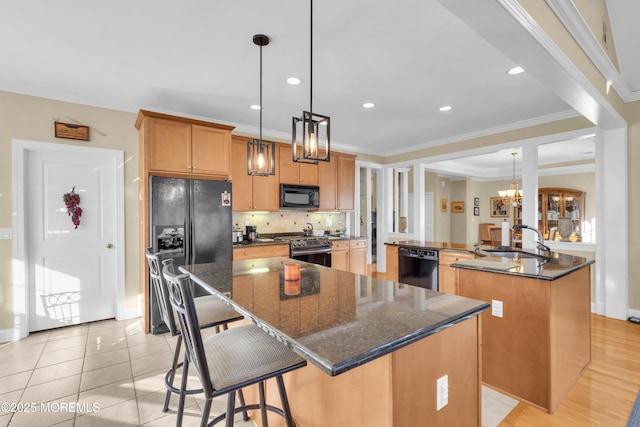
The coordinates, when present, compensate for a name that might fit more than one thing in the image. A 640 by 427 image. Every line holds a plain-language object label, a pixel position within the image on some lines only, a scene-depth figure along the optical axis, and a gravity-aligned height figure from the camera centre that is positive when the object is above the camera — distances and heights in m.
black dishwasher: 3.64 -0.69
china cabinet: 7.44 -0.04
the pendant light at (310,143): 1.80 +0.43
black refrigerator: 3.29 -0.10
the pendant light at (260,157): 2.37 +0.44
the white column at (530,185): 4.20 +0.35
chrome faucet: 2.71 -0.30
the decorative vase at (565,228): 7.53 -0.44
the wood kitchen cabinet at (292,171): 4.86 +0.68
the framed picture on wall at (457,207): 9.11 +0.12
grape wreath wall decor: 3.41 +0.08
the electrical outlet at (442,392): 1.16 -0.69
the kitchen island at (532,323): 1.98 -0.78
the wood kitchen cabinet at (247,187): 4.36 +0.37
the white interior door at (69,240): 3.29 -0.30
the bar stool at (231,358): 1.08 -0.61
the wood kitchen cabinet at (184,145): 3.36 +0.79
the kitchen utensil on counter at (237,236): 4.47 -0.35
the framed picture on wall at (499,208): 9.07 +0.08
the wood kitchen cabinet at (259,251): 4.02 -0.54
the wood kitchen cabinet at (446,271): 3.44 -0.69
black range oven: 4.52 -0.57
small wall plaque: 3.31 +0.90
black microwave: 4.85 +0.25
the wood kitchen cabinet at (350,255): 5.12 -0.75
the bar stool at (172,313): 1.65 -0.61
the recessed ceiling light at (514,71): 2.81 +1.29
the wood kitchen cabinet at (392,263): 4.04 -0.68
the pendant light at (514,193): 7.00 +0.41
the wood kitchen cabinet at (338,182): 5.44 +0.54
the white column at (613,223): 3.54 -0.16
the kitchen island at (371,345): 0.93 -0.39
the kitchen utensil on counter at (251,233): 4.62 -0.32
